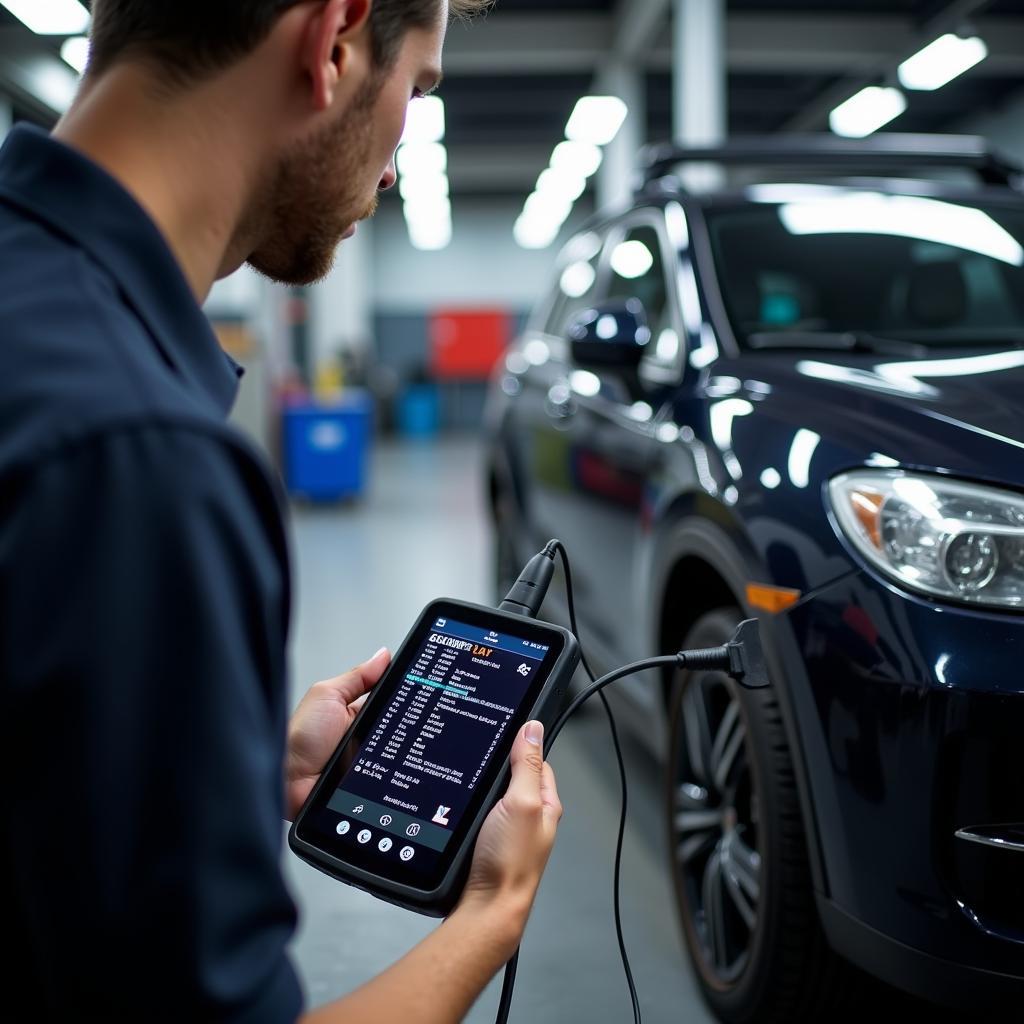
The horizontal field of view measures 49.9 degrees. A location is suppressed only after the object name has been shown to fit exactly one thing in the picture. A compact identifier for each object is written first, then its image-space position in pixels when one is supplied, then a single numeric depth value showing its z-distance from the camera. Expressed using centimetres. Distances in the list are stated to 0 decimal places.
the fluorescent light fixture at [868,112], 1222
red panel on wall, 1950
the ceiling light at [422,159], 1401
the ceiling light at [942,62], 1009
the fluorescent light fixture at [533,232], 2044
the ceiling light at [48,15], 714
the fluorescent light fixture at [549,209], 1897
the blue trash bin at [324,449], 870
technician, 54
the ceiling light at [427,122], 1155
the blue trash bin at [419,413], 1802
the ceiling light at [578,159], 1447
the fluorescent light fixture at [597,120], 1094
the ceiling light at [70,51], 826
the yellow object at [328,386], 960
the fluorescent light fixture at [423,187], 1622
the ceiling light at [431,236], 2003
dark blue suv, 136
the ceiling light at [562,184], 1689
